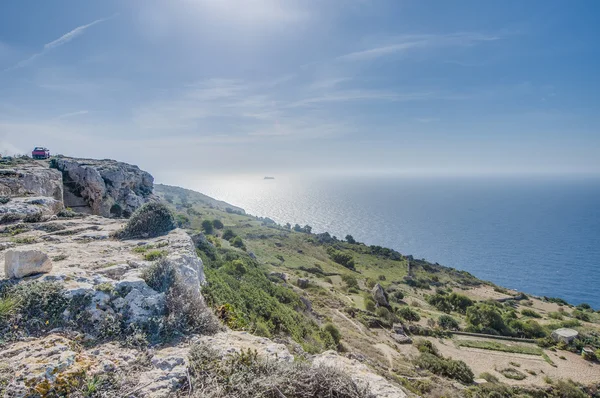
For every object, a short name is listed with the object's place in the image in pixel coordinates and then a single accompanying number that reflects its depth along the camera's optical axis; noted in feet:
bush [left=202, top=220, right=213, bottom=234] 231.30
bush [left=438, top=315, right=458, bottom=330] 114.87
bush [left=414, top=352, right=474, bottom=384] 68.23
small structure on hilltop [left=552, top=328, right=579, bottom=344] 100.89
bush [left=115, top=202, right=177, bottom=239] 31.30
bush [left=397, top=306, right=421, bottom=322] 119.69
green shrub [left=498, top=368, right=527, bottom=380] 73.62
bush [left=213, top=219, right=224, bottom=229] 259.39
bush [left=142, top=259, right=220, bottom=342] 17.68
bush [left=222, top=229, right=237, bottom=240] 218.83
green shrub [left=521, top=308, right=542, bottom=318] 146.65
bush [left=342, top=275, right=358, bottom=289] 159.99
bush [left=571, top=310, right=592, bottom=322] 145.51
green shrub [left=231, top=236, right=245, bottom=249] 178.81
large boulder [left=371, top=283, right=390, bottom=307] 128.36
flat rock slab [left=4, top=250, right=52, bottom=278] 17.95
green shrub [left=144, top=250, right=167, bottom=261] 24.03
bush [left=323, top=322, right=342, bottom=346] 64.95
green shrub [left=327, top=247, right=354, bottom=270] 220.43
